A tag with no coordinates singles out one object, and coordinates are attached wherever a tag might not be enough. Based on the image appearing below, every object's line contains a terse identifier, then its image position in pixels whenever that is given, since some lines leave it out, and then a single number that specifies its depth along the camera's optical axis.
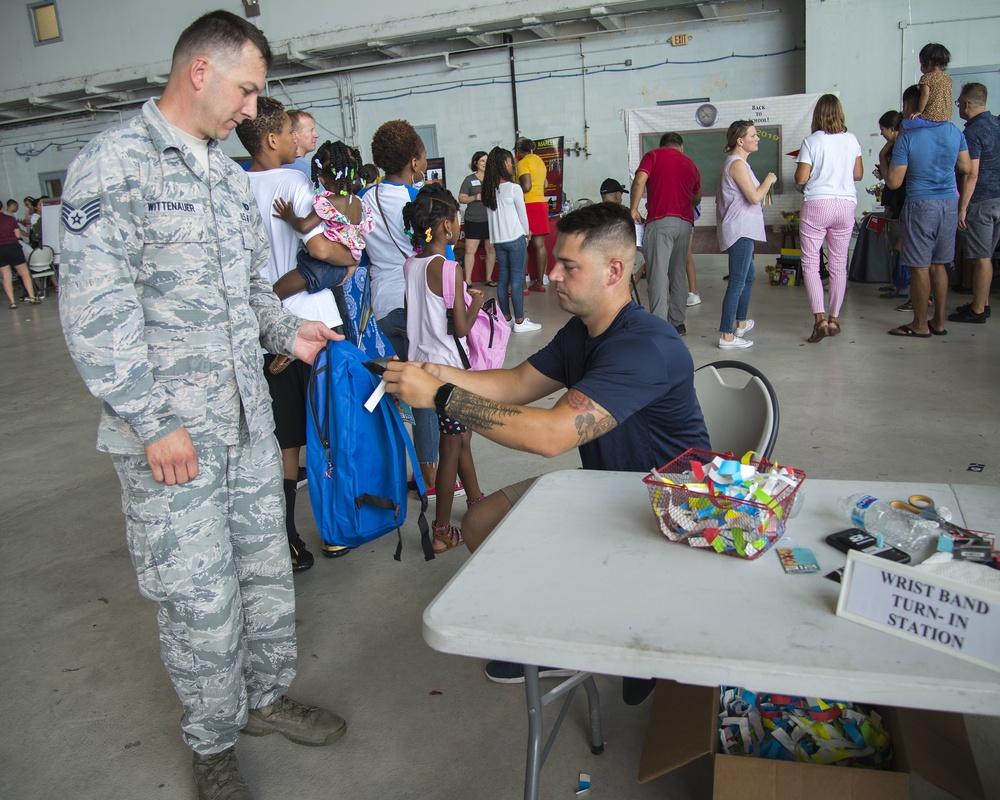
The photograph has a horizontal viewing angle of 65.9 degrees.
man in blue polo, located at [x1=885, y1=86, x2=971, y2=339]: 5.14
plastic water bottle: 1.31
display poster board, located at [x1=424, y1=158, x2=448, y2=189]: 11.98
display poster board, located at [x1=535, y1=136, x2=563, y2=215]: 10.81
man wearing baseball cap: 7.89
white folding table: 1.03
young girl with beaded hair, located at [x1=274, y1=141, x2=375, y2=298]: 2.60
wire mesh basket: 1.30
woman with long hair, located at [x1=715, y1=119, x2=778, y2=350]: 5.32
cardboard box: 1.35
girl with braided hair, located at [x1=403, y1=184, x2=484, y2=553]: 2.96
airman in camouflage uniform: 1.53
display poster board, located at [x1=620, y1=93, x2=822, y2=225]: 8.56
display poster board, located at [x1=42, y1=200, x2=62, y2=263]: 12.90
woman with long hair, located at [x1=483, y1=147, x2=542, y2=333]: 6.47
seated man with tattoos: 1.67
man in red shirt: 5.75
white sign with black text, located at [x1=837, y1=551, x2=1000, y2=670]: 1.02
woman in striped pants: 5.38
